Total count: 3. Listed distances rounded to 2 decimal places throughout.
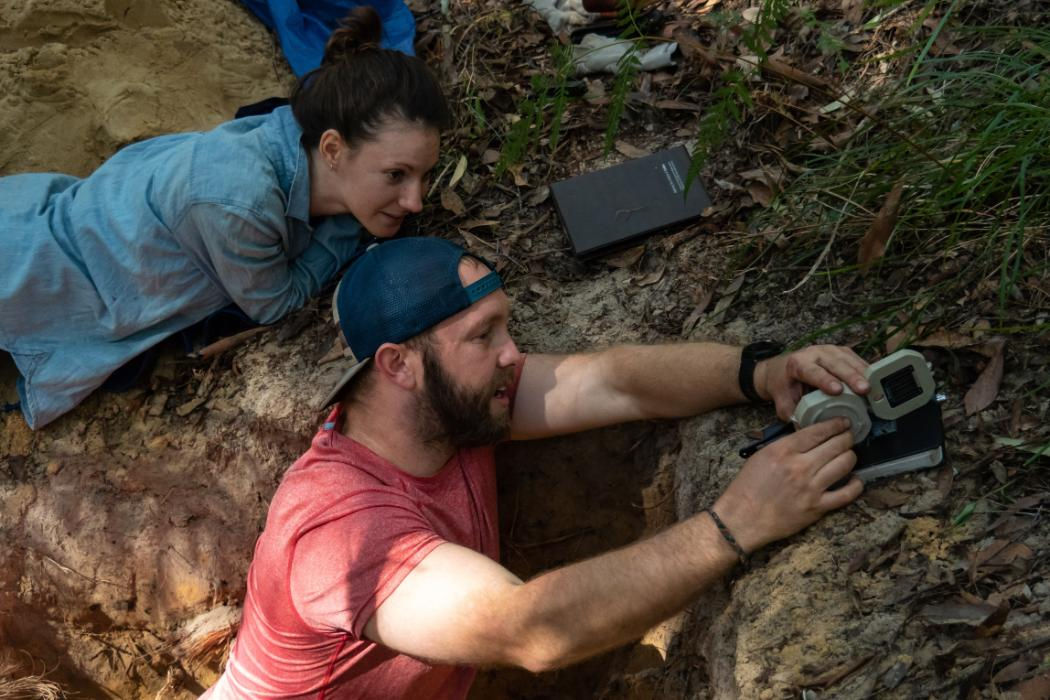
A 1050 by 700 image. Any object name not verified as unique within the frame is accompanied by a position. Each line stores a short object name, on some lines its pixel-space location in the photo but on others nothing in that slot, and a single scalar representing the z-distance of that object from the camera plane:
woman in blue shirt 3.58
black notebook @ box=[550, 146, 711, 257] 3.58
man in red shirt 2.34
